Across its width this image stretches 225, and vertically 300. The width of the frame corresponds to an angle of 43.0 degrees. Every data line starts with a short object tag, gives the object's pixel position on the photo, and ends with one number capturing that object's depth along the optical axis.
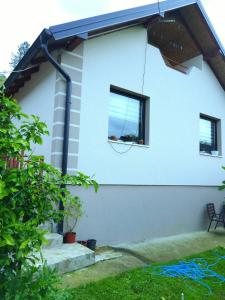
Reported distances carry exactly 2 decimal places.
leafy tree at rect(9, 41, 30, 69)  48.09
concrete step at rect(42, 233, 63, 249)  5.09
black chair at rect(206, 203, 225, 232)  8.73
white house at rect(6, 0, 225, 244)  5.97
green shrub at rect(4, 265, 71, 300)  2.14
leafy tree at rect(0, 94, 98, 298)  1.95
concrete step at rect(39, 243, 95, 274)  4.41
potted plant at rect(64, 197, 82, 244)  5.46
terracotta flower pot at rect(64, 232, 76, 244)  5.44
